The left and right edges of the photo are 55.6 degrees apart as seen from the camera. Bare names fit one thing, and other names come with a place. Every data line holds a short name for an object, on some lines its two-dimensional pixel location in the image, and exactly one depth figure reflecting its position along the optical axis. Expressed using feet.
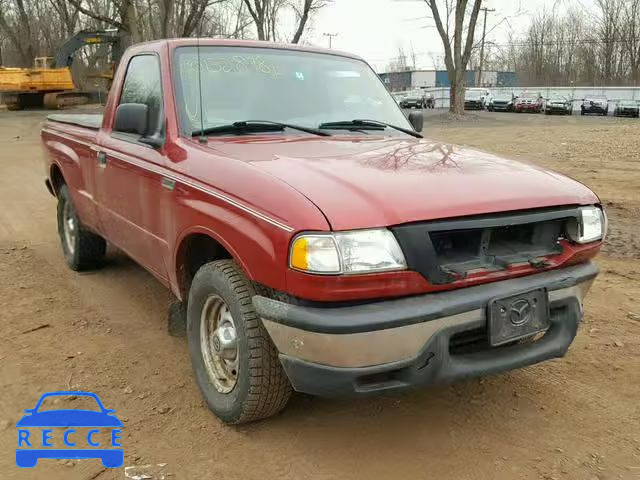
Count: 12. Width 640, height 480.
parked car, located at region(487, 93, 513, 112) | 144.66
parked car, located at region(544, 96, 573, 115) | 132.90
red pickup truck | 7.68
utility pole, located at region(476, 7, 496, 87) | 192.34
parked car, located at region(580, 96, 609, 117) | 131.23
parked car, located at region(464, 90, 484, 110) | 152.25
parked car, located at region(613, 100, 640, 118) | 120.88
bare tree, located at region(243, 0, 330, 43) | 113.60
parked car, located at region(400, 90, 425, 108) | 161.27
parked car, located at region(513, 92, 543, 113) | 140.97
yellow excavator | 98.43
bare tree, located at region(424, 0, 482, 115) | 95.91
